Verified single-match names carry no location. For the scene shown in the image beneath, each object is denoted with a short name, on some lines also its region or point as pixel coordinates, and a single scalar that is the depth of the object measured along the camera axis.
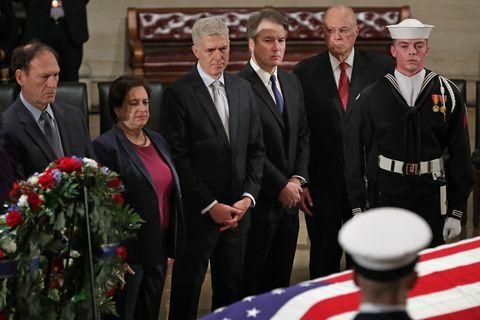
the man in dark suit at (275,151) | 9.72
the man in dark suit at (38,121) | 7.99
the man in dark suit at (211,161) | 9.13
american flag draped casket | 6.90
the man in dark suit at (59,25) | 16.71
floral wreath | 7.09
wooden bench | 20.59
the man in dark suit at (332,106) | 10.28
